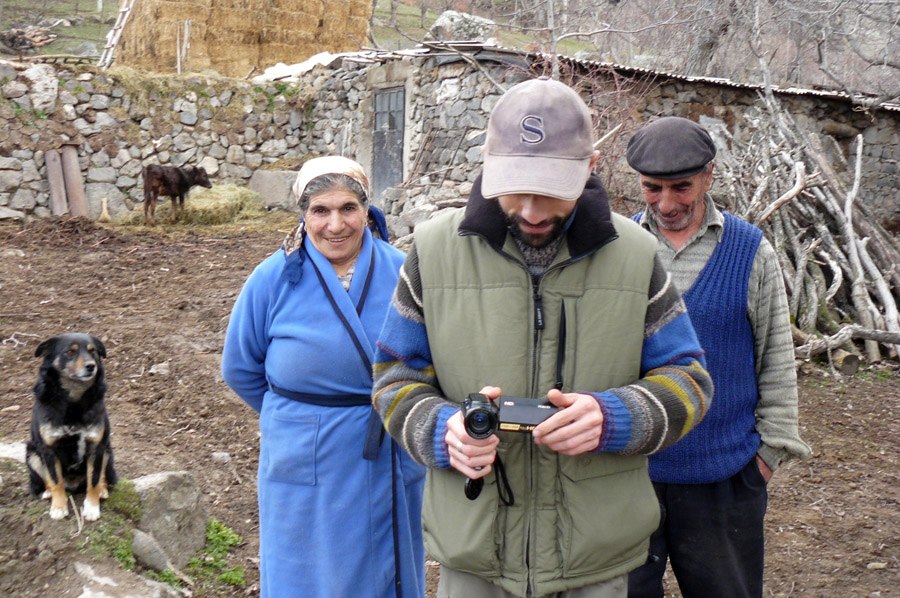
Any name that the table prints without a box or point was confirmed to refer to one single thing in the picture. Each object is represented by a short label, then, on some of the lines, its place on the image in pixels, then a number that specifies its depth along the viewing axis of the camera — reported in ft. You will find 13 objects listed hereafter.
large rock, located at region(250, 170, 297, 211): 46.06
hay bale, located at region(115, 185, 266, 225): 41.78
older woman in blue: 8.57
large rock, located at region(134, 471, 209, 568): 12.17
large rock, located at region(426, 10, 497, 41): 50.16
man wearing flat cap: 7.88
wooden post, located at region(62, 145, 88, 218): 41.73
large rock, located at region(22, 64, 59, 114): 41.39
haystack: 53.42
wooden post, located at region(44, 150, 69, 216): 40.98
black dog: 10.21
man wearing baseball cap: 5.54
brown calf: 39.75
